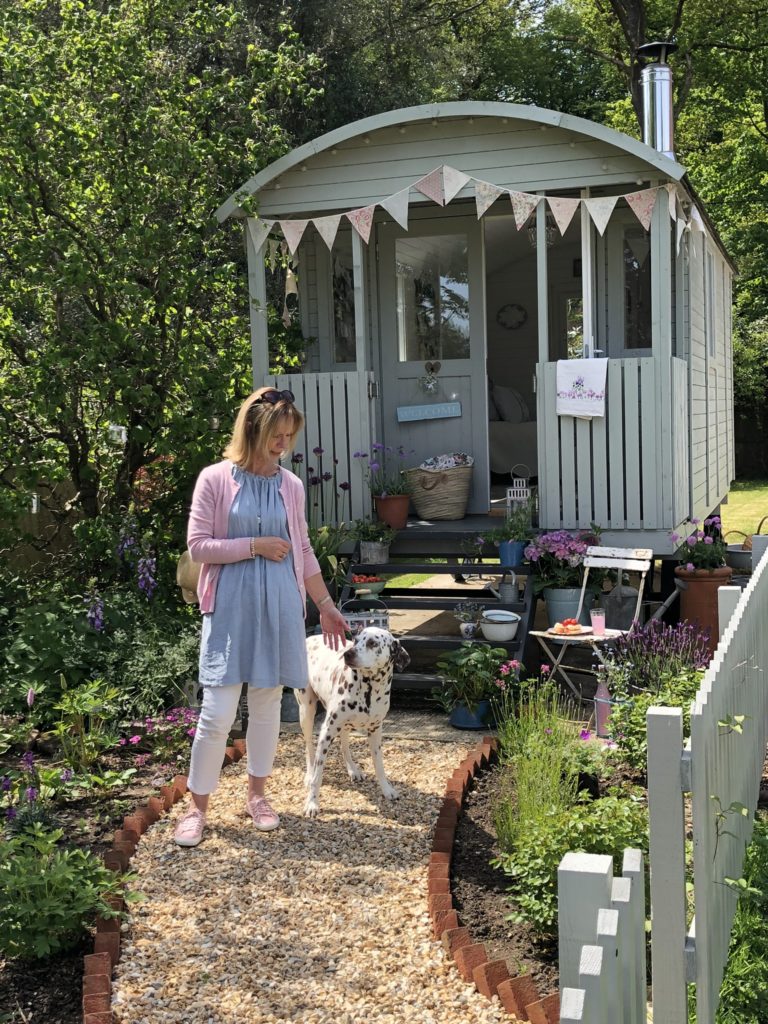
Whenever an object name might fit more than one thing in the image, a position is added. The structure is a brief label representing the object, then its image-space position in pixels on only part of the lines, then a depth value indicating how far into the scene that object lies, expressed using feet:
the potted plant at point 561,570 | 23.38
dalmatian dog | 14.96
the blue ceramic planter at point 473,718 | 19.78
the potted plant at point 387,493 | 26.27
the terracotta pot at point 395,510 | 26.27
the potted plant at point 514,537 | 24.30
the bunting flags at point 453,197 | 23.85
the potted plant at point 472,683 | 19.79
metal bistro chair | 21.11
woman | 13.64
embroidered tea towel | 24.12
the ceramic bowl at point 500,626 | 21.88
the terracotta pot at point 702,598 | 24.59
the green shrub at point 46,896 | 10.52
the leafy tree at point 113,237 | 24.38
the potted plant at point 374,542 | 25.23
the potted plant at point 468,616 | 22.12
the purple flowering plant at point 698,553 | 25.00
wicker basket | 27.45
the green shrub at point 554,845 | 11.27
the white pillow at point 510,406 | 36.09
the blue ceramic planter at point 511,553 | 24.27
